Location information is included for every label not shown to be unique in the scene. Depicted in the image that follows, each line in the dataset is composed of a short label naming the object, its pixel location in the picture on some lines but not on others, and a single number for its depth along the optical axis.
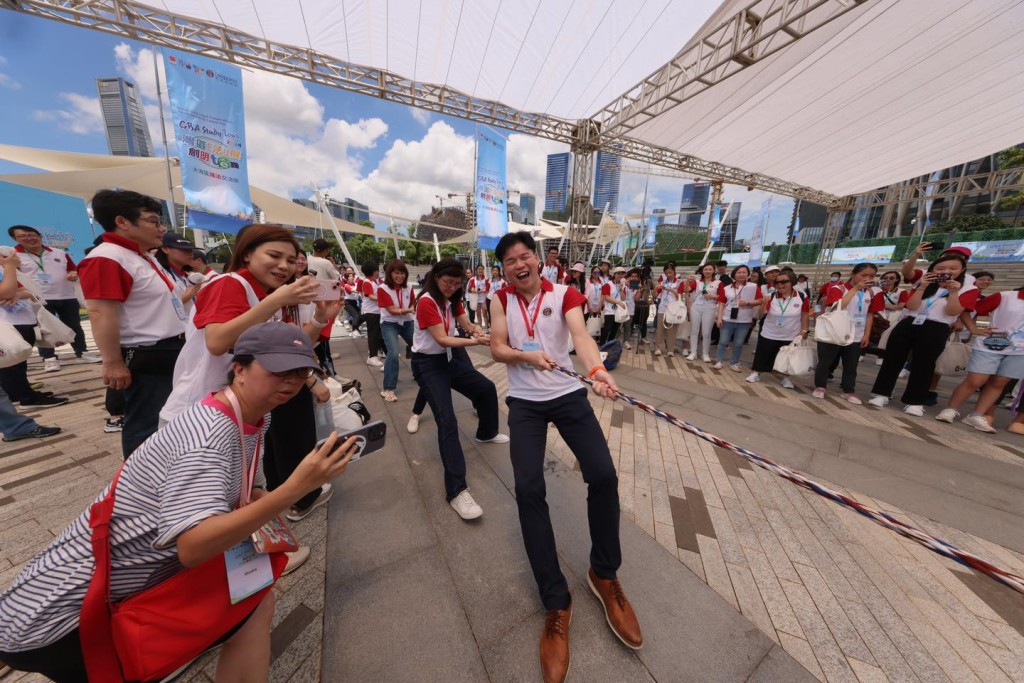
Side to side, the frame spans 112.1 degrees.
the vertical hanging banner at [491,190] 11.42
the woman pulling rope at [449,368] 2.72
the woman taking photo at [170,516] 0.95
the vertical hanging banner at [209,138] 6.96
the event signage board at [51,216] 10.91
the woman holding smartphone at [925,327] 4.47
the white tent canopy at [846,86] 5.65
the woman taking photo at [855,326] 5.09
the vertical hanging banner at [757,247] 20.62
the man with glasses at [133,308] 2.05
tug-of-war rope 1.03
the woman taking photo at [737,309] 6.63
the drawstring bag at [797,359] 5.49
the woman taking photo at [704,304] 7.25
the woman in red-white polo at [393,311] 4.88
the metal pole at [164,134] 7.60
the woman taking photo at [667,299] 7.88
